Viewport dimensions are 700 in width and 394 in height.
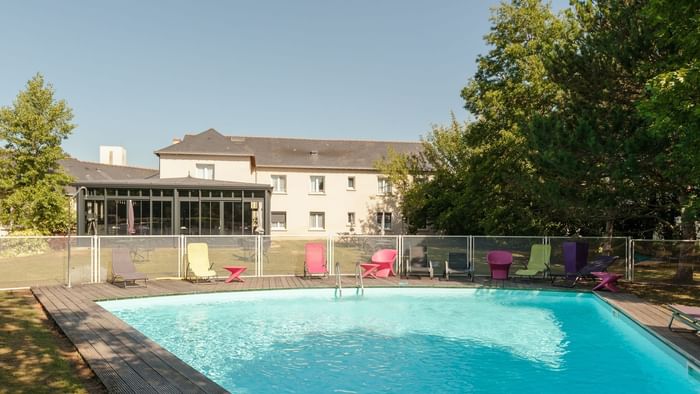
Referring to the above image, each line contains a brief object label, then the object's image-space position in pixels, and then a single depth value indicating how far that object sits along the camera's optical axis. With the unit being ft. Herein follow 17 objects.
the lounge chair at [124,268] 41.81
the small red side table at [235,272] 46.57
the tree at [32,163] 85.05
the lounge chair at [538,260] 48.51
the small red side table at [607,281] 42.52
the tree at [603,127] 39.50
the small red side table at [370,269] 50.30
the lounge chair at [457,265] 49.78
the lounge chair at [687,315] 24.56
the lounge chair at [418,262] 50.31
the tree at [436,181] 98.43
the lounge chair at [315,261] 49.53
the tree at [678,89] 28.63
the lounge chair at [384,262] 51.65
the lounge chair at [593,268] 44.45
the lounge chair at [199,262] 45.62
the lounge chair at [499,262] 49.32
